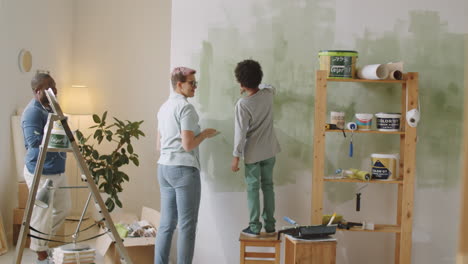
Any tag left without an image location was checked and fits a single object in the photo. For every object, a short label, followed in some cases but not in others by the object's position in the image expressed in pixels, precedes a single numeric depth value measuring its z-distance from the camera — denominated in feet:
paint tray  12.46
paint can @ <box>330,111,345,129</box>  13.06
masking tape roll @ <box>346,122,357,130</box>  12.96
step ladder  10.37
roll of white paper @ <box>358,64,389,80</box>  12.66
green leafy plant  15.57
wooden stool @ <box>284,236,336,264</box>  12.39
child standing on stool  12.84
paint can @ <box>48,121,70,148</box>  11.05
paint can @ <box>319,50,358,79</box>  12.91
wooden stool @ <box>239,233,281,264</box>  13.02
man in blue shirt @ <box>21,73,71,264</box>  12.58
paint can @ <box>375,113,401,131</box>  12.99
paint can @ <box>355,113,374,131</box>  13.02
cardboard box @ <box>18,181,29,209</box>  16.66
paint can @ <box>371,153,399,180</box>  13.01
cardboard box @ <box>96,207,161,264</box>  14.20
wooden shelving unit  13.00
